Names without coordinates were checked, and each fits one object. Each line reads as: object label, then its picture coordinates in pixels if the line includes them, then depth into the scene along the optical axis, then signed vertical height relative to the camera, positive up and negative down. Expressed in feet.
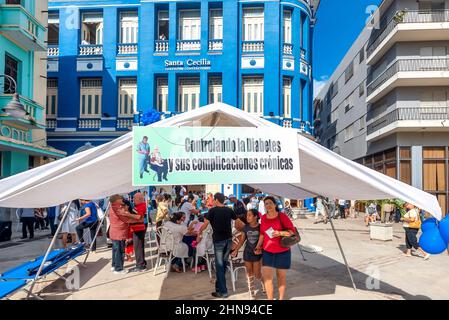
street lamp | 34.94 +6.56
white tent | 15.16 -0.02
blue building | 73.10 +24.03
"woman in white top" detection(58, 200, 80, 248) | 31.53 -4.97
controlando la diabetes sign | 14.66 +0.81
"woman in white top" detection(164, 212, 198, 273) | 24.58 -4.31
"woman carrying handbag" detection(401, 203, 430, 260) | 33.36 -5.23
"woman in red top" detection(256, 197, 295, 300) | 17.40 -3.65
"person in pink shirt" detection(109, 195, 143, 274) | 24.54 -3.88
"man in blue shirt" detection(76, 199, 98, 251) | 32.40 -4.45
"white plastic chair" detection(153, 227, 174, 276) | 24.49 -5.13
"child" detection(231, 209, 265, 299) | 19.15 -4.33
